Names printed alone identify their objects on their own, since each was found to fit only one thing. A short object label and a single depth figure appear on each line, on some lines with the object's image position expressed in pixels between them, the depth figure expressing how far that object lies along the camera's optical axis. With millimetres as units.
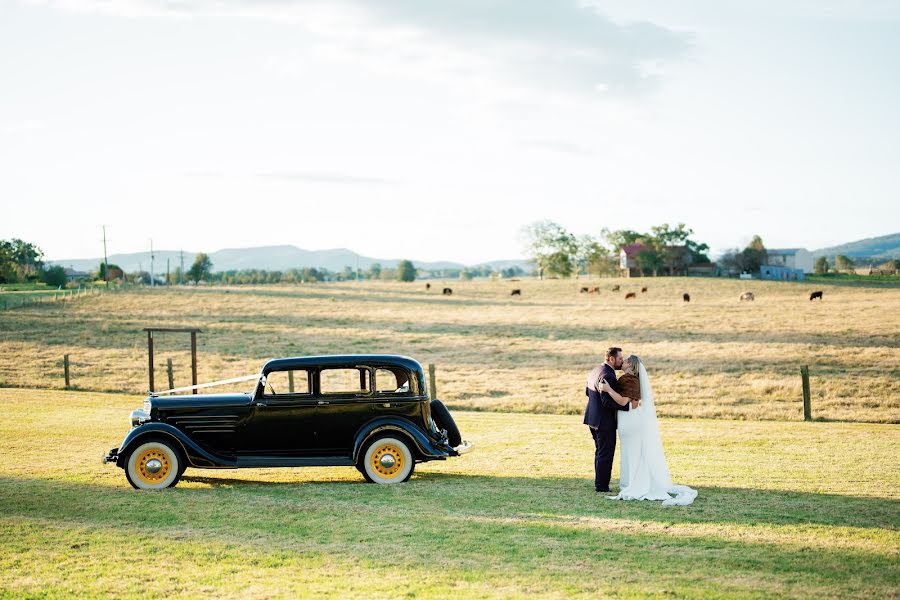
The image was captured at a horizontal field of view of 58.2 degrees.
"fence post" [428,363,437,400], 24141
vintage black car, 12305
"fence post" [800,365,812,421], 21219
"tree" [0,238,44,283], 111350
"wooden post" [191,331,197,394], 24281
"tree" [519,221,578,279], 161375
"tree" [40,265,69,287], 114375
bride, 11312
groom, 11758
